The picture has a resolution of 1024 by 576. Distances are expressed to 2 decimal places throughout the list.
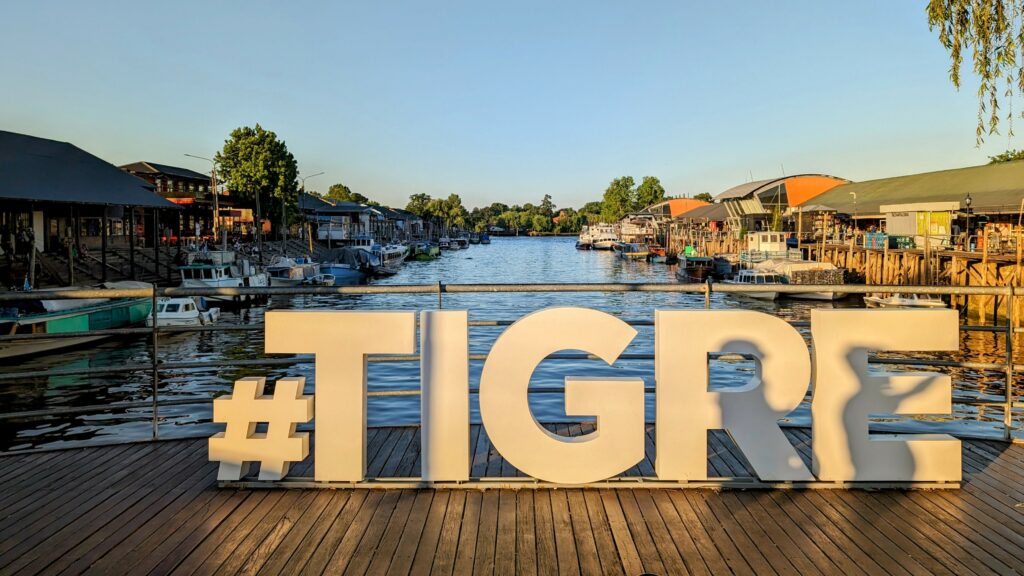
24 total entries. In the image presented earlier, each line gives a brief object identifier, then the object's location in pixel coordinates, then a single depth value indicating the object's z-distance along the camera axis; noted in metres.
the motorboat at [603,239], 111.88
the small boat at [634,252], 81.38
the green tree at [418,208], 169.07
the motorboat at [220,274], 33.56
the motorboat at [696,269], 49.00
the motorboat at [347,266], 49.97
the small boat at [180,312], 26.81
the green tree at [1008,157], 56.63
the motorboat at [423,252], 88.06
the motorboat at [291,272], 42.38
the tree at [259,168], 66.06
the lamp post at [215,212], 51.63
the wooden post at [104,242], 29.85
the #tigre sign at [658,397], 4.55
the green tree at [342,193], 178.71
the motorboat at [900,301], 25.45
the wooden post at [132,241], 31.67
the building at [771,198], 58.50
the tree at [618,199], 175.75
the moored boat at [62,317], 20.83
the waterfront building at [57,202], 26.83
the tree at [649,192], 174.50
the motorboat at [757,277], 35.86
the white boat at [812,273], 35.62
